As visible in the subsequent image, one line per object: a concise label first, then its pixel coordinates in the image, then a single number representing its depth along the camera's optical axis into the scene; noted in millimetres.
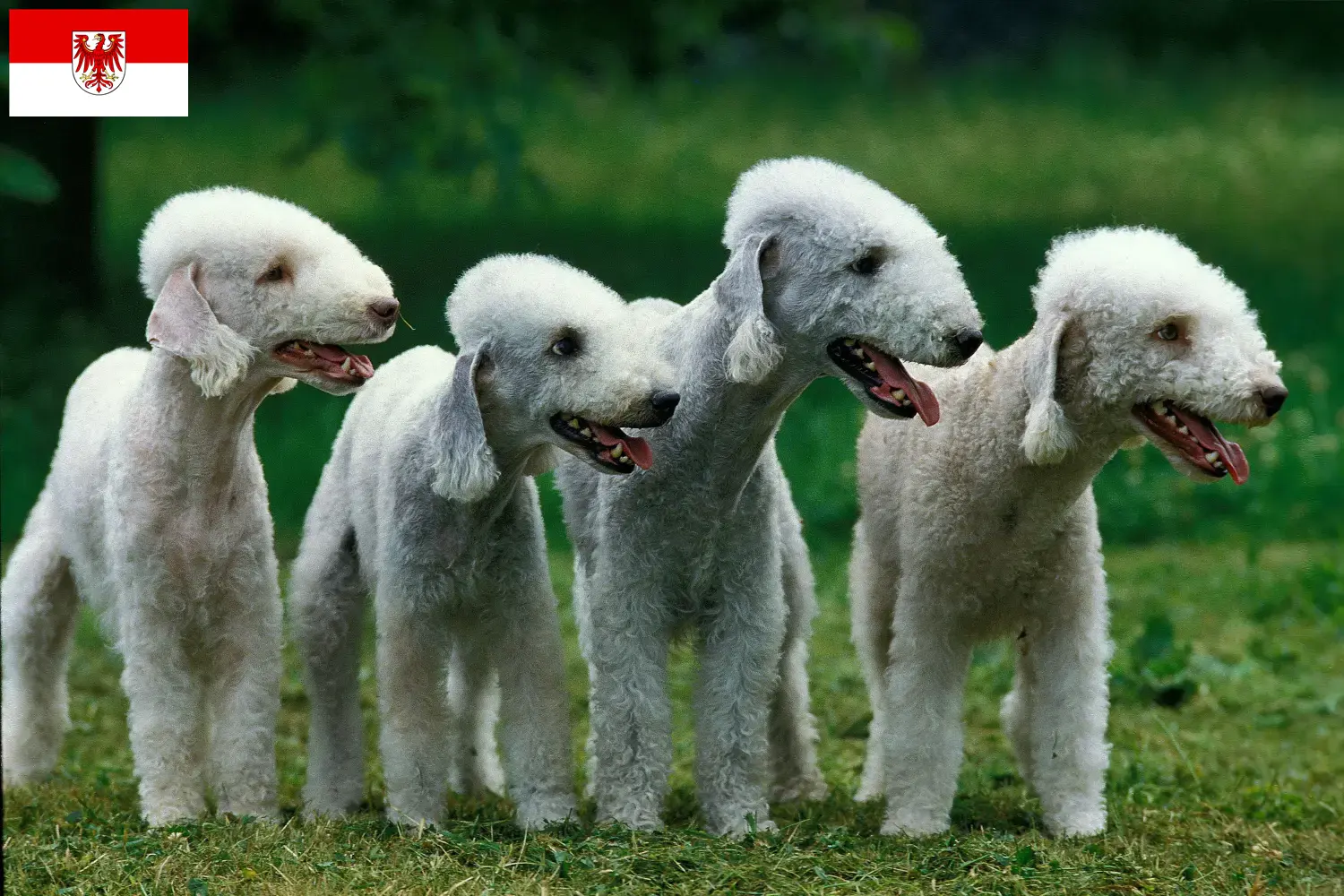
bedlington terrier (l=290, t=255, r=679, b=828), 9992
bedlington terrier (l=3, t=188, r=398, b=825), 10328
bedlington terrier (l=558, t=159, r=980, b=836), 9992
